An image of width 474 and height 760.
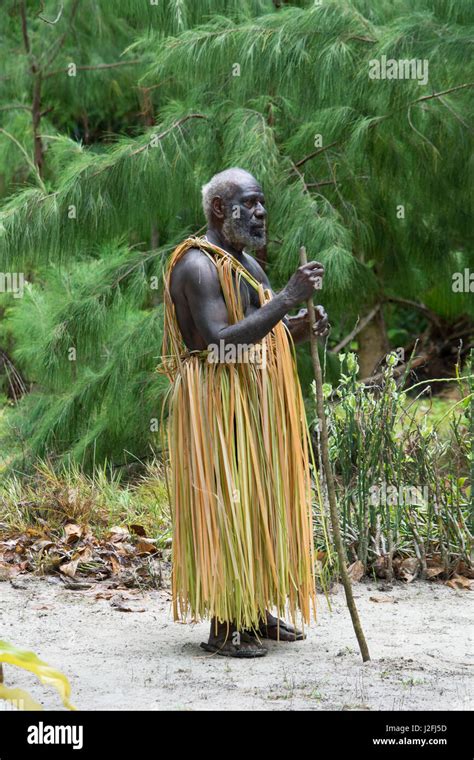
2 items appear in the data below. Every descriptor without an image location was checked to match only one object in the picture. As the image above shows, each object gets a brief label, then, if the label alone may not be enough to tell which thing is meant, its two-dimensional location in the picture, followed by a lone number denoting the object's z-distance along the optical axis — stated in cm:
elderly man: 674
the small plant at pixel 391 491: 911
